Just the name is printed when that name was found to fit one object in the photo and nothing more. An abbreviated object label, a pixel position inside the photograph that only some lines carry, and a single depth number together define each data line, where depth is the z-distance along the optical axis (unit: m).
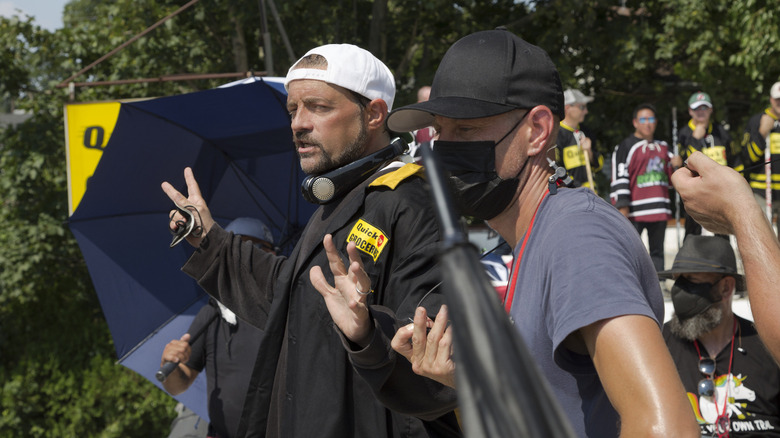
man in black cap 1.43
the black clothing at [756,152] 9.51
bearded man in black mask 4.23
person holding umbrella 5.02
